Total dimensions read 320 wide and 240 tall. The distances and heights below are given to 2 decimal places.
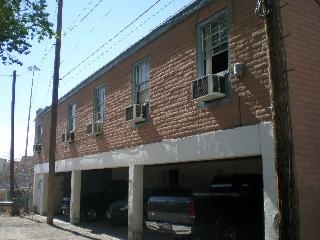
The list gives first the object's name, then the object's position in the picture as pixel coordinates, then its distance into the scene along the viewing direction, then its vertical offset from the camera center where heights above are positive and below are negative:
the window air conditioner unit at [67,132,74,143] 16.58 +1.63
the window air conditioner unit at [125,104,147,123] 11.15 +1.85
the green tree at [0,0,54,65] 9.39 +3.83
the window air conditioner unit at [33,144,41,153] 21.86 +1.51
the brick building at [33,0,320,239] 7.13 +1.80
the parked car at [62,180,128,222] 16.34 -1.22
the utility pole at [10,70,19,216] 21.50 +1.00
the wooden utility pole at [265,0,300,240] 5.39 +0.55
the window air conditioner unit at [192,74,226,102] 8.37 +1.98
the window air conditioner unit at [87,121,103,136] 13.89 +1.71
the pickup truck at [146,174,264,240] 8.70 -0.95
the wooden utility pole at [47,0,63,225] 16.27 +1.65
